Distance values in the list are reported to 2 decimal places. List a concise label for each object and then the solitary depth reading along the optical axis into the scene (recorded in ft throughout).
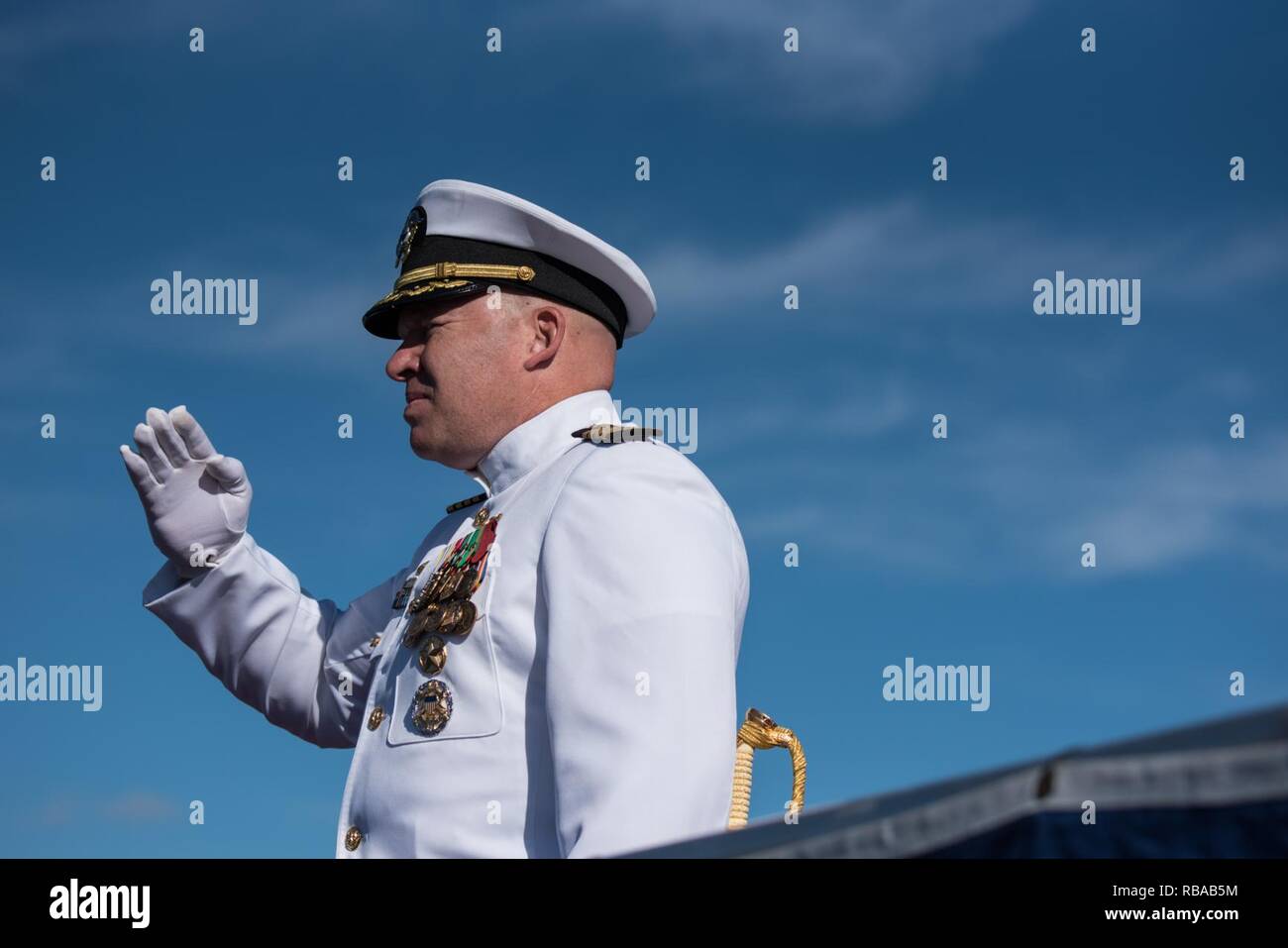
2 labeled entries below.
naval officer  7.10
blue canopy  2.83
